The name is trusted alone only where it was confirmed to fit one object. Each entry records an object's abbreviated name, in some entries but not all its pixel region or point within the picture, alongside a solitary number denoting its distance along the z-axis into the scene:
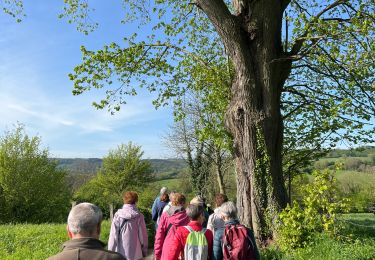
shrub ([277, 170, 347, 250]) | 8.93
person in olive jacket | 2.95
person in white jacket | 7.36
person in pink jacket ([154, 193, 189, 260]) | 7.12
